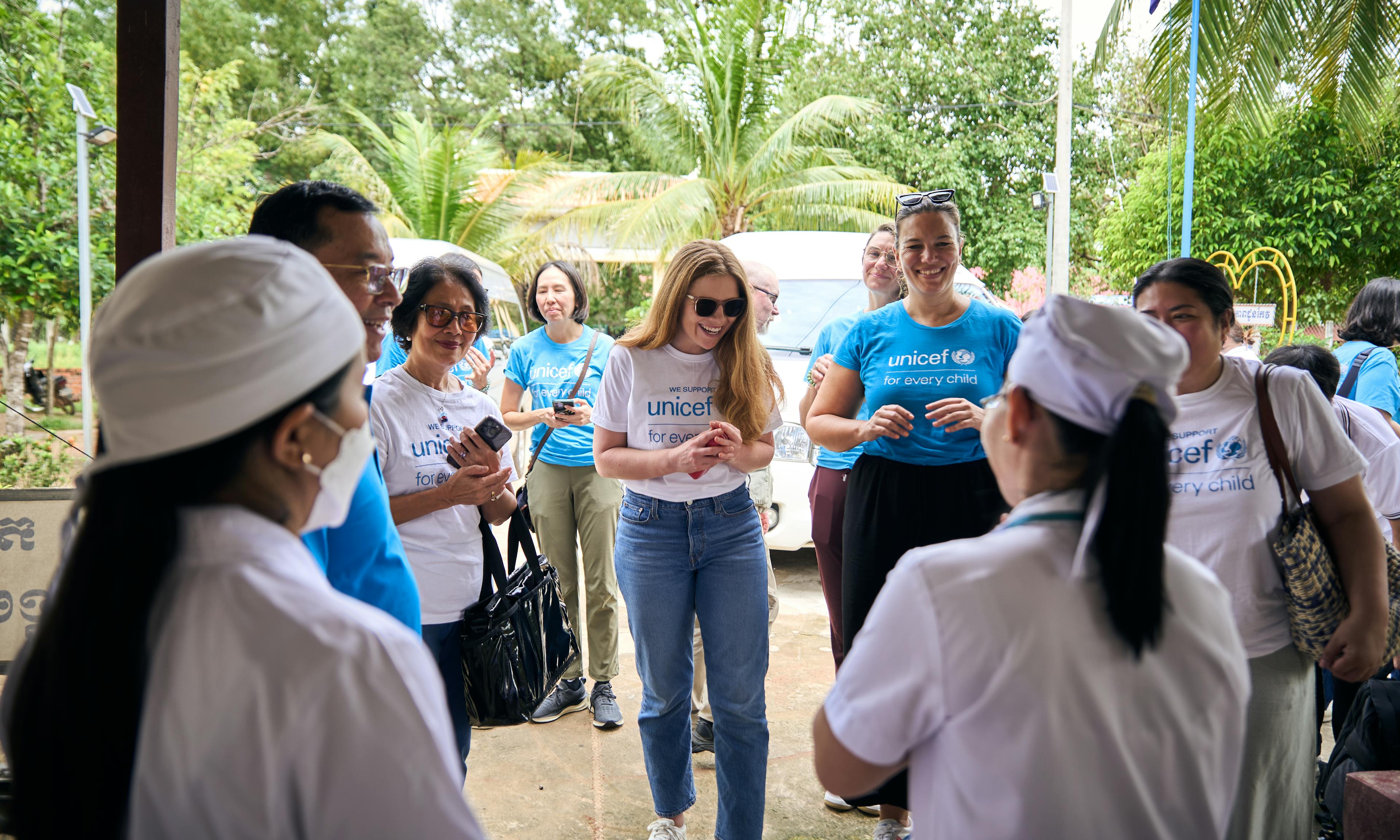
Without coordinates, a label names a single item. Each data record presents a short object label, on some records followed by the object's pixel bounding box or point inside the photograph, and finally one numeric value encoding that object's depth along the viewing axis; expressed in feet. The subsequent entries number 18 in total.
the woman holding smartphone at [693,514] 10.18
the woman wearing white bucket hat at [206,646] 3.17
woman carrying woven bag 7.83
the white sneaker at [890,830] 10.90
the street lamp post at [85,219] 29.04
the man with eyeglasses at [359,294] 5.70
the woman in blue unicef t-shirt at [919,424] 10.26
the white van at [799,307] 21.72
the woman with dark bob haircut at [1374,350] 14.40
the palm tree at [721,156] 58.23
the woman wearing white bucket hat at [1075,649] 4.13
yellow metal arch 27.63
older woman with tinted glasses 8.93
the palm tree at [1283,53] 30.19
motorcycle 39.34
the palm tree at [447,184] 61.67
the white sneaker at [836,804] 12.03
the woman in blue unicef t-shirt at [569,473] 14.96
